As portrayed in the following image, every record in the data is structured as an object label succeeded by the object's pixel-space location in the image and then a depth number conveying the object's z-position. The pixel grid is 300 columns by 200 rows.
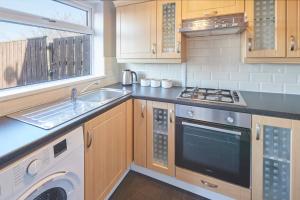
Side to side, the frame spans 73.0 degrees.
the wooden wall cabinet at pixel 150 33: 2.09
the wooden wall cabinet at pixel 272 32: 1.61
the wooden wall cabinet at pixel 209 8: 1.76
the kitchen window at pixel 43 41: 1.55
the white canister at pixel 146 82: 2.53
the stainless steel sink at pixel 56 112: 1.24
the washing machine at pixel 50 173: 0.86
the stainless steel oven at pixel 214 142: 1.59
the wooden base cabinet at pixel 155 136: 1.91
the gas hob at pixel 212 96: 1.70
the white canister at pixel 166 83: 2.39
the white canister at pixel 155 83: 2.46
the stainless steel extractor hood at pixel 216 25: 1.65
